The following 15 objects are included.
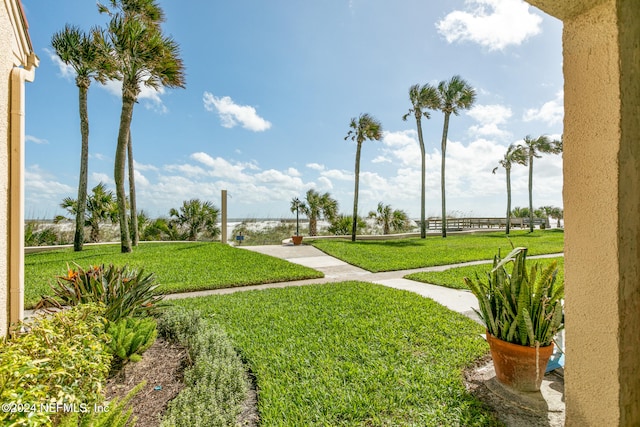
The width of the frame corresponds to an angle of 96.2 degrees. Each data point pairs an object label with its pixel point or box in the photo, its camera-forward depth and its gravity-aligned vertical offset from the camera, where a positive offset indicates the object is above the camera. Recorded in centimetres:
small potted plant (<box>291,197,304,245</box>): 1863 +87
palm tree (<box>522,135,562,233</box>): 2377 +605
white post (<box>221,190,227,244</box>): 1397 +19
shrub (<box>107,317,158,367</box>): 255 -111
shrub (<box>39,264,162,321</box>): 309 -84
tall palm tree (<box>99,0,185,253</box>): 959 +549
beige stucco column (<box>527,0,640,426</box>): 137 +3
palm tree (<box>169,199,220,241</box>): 1625 +10
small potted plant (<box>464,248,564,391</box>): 220 -80
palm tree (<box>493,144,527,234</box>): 2372 +519
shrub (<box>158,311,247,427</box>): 199 -137
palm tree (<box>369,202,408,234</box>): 2027 +17
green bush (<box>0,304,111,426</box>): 123 -83
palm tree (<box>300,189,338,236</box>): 1903 +75
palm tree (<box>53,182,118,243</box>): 1370 +45
